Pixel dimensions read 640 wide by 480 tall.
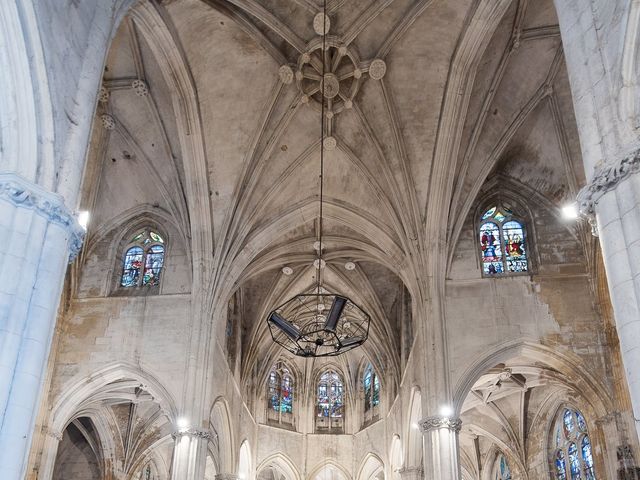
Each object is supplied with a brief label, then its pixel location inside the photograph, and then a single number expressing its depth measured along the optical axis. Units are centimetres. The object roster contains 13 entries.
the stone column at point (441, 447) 1700
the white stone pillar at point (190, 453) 1773
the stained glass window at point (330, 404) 3125
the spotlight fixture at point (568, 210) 1126
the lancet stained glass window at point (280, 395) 3056
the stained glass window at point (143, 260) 2141
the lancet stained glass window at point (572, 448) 2177
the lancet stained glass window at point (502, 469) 2625
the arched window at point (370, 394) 3036
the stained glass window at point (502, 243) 2000
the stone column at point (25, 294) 792
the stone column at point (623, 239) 769
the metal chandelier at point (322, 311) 1909
